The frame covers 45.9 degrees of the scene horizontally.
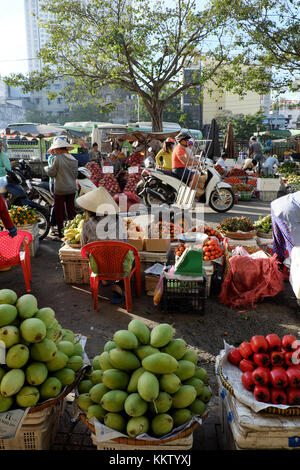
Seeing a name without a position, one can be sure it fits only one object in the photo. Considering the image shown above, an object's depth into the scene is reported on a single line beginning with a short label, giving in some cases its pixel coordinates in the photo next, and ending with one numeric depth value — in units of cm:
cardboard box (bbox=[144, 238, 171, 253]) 493
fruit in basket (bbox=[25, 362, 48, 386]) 197
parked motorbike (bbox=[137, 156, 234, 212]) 911
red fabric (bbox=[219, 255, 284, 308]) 455
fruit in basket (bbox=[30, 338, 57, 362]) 202
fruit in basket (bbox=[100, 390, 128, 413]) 190
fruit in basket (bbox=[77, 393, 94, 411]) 203
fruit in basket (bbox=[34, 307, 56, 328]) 214
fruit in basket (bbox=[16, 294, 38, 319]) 209
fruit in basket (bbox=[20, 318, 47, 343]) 198
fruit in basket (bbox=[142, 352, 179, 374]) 192
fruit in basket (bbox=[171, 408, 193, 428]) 194
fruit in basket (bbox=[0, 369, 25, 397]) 187
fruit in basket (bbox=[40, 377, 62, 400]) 202
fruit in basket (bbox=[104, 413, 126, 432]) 187
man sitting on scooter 816
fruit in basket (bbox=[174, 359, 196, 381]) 208
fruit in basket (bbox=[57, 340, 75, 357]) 228
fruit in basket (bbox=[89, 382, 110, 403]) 201
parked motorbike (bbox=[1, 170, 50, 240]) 688
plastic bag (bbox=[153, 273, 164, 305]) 429
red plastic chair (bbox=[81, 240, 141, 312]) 414
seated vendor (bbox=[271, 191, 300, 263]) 434
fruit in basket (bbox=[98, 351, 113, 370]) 207
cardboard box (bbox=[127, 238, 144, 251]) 494
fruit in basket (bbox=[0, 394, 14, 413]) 189
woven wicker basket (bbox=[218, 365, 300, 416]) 190
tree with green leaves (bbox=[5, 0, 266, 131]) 1385
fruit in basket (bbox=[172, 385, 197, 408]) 196
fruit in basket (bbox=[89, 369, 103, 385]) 216
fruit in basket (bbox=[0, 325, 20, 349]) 195
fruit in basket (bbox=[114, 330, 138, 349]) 204
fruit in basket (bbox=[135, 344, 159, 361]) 203
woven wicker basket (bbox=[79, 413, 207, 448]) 184
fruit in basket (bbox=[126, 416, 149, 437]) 181
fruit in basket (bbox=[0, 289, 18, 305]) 210
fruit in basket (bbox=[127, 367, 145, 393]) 194
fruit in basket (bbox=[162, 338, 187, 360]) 211
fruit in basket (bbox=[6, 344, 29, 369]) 194
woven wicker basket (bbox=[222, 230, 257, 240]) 586
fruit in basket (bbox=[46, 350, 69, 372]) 211
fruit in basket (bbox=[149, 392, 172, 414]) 187
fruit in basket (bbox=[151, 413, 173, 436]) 184
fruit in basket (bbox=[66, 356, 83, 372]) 227
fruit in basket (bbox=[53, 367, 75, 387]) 213
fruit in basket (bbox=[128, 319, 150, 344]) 213
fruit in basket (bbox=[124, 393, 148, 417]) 182
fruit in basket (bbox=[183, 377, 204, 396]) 210
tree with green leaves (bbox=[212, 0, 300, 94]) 1274
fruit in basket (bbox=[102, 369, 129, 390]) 197
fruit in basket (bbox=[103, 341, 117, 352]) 224
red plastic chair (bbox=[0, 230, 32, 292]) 462
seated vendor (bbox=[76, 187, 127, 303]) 430
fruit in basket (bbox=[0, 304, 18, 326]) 200
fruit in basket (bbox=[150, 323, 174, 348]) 208
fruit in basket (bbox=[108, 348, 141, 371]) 201
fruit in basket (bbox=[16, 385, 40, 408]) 192
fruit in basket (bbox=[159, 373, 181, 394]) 192
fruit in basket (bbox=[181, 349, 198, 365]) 220
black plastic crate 424
